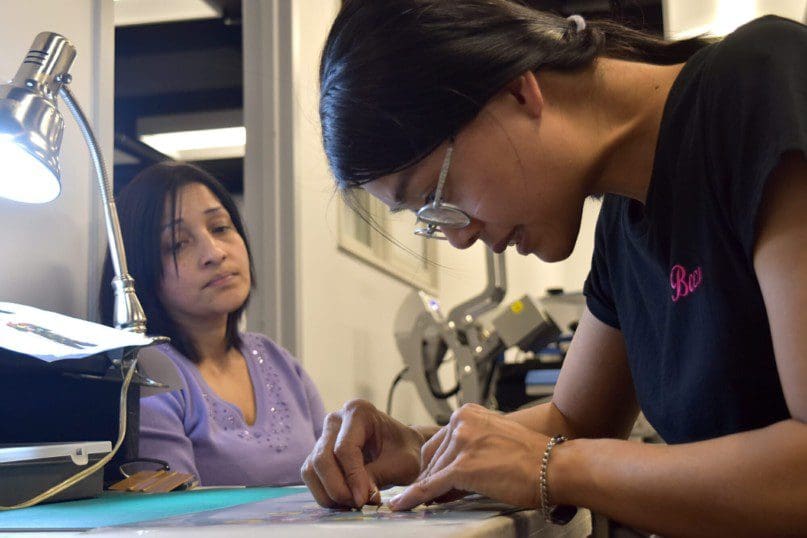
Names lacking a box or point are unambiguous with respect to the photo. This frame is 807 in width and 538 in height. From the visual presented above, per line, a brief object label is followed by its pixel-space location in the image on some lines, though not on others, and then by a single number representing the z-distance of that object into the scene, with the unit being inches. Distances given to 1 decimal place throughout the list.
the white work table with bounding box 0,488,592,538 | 22.2
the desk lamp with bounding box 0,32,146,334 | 43.8
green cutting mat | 29.6
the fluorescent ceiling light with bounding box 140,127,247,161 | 225.6
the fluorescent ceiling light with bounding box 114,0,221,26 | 161.0
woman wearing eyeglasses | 27.0
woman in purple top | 59.1
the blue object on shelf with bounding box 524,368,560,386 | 127.7
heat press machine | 118.3
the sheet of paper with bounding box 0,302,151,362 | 39.2
